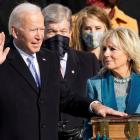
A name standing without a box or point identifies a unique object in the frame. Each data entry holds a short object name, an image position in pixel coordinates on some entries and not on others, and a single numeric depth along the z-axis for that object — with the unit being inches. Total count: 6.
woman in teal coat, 487.8
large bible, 439.2
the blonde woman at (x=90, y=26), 627.5
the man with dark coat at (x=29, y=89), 476.1
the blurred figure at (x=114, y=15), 697.0
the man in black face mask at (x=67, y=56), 564.7
